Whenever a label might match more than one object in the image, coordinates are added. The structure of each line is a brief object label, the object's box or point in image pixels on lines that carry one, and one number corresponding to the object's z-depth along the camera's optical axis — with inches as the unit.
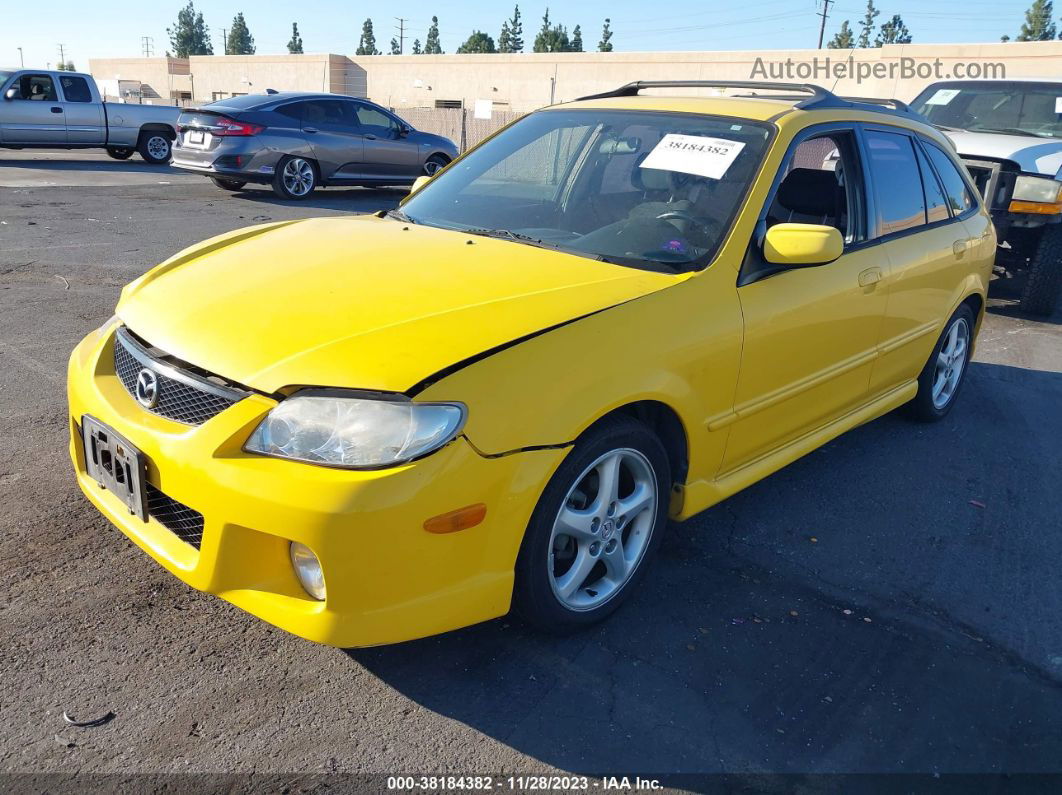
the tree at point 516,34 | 4500.5
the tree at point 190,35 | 4891.7
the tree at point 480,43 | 3986.2
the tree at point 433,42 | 4773.6
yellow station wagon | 90.6
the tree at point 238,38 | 5009.8
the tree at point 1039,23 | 3518.7
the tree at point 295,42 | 5182.1
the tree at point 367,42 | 4827.8
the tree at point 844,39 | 3678.6
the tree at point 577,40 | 4159.5
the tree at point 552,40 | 3673.7
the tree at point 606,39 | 4082.2
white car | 299.3
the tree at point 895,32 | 4044.3
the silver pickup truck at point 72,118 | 655.1
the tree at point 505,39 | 4554.6
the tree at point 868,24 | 3941.9
